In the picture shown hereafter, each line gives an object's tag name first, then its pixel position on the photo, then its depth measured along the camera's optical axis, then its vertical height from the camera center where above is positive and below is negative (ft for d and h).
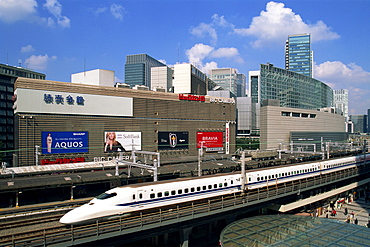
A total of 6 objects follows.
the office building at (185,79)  332.60 +66.45
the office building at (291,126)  323.72 +3.70
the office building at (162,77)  493.77 +103.00
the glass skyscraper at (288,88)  389.19 +67.15
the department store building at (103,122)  169.58 +5.33
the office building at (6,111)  297.33 +20.57
